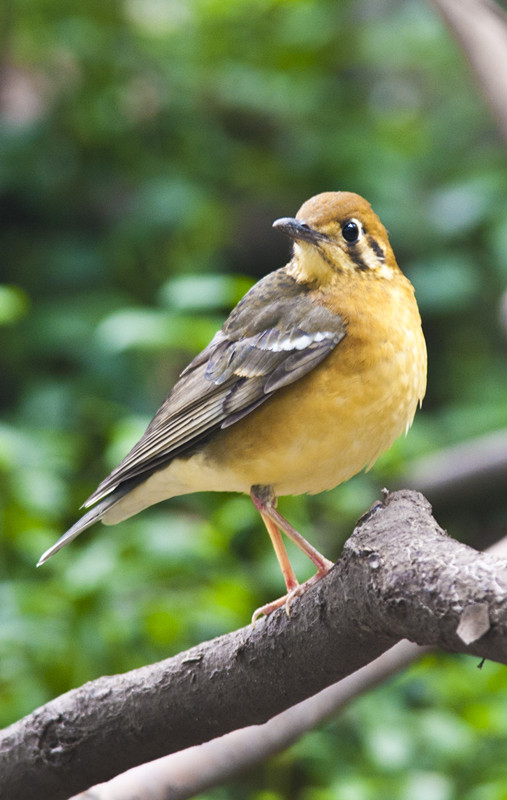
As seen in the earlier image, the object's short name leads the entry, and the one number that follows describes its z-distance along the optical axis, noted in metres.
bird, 5.25
